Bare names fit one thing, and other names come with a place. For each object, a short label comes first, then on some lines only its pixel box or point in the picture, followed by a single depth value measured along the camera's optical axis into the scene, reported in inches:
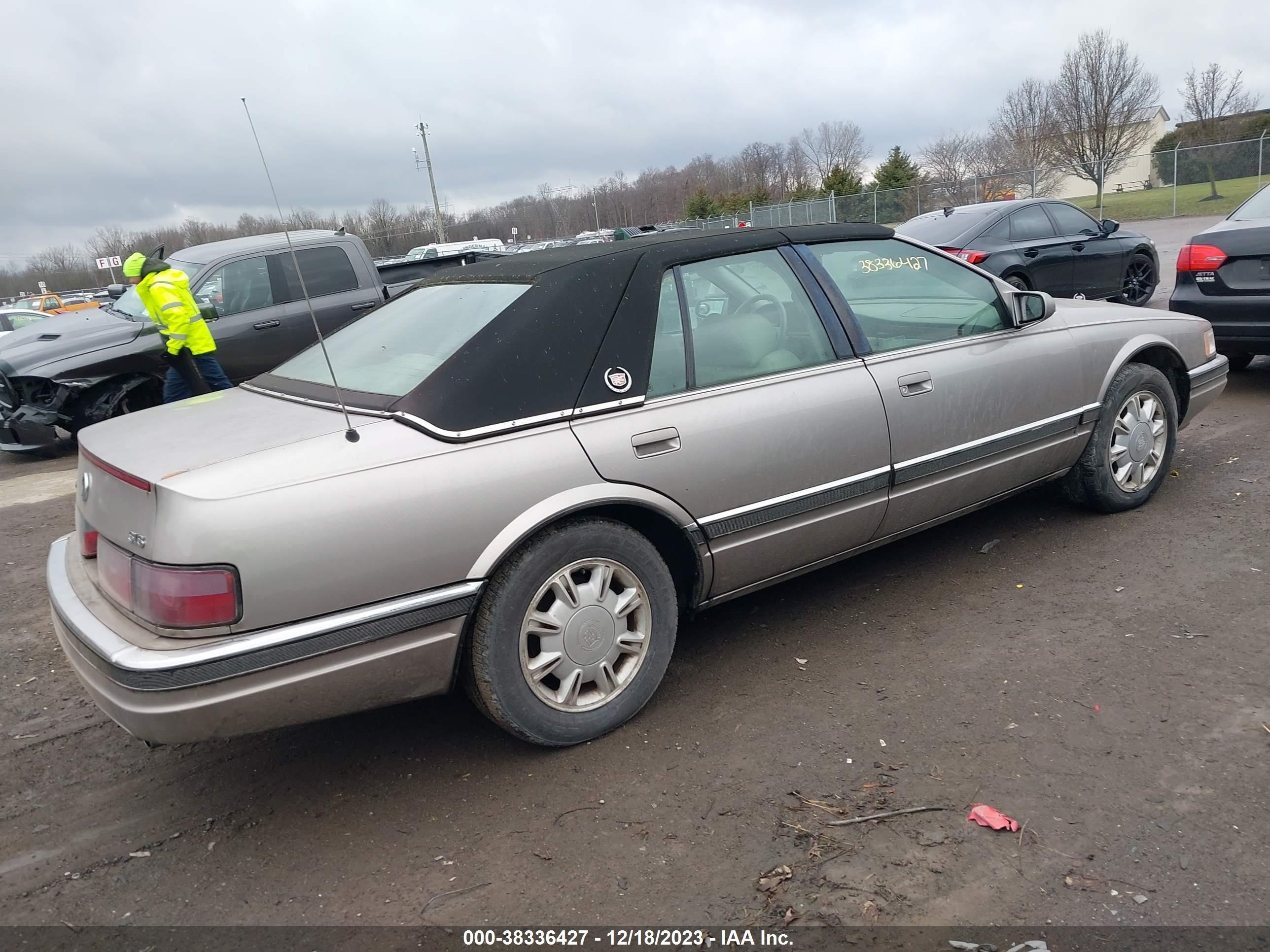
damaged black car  331.6
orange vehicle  1106.7
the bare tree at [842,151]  2871.6
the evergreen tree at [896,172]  1576.0
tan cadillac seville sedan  101.3
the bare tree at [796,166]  2844.5
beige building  1660.9
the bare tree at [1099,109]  1603.1
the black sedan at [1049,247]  406.0
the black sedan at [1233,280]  263.6
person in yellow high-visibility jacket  305.4
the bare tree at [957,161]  1929.1
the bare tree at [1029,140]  1672.0
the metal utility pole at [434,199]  1728.6
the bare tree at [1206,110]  1879.9
